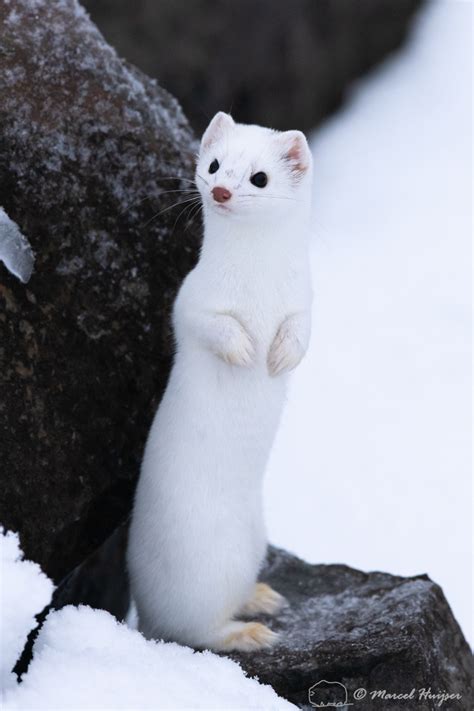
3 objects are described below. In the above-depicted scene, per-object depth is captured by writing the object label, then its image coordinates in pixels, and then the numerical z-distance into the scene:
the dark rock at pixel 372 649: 5.45
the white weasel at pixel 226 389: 5.59
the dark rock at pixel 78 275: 5.74
